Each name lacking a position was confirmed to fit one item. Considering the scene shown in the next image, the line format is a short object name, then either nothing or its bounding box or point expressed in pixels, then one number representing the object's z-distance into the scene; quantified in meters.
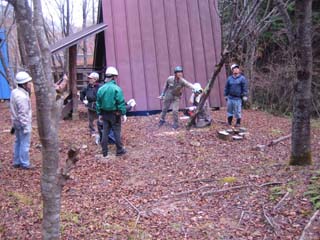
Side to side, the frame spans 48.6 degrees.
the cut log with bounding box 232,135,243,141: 8.53
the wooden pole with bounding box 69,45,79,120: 12.16
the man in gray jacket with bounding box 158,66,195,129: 9.75
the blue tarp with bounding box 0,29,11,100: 18.12
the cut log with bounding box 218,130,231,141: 8.52
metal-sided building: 12.35
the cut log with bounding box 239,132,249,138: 8.74
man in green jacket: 7.23
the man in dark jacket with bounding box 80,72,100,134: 9.09
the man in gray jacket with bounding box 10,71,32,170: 6.60
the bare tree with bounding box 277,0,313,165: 5.26
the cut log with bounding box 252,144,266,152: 7.63
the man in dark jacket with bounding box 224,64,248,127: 9.52
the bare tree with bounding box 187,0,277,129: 8.54
